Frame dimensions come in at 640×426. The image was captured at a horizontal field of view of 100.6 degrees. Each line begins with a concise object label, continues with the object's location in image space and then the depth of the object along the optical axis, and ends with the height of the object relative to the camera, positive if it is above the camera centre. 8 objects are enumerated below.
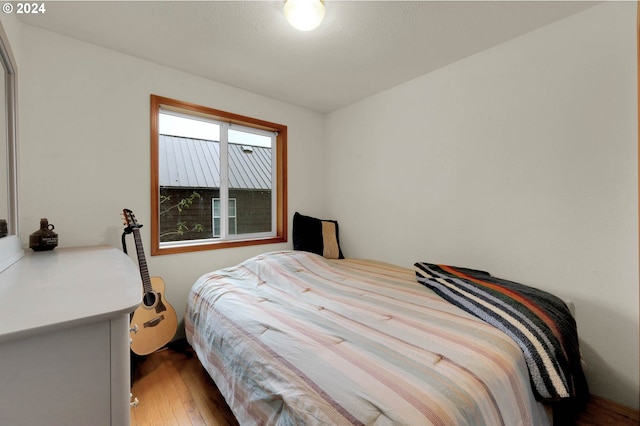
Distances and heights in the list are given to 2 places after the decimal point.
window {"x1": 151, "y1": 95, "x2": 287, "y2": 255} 2.34 +0.33
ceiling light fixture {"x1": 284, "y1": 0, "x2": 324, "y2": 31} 1.42 +1.09
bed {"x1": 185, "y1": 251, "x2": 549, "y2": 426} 0.82 -0.58
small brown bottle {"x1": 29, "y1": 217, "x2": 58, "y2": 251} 1.53 -0.15
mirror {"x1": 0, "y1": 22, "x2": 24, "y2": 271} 1.29 +0.32
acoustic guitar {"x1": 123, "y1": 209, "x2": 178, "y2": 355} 1.84 -0.75
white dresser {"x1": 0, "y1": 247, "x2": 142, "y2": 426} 0.55 -0.32
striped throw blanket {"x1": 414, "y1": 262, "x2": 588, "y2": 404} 1.12 -0.55
